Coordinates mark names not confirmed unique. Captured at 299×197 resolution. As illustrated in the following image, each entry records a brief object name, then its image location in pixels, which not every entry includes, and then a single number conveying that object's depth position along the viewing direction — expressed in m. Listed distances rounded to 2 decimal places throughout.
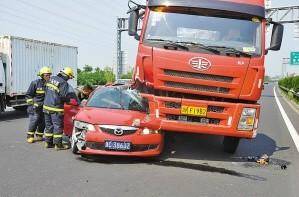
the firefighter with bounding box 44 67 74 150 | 9.91
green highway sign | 58.34
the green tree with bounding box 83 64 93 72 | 82.12
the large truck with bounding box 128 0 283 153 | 8.72
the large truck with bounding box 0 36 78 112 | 17.48
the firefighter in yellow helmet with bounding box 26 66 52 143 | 10.76
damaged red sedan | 8.38
